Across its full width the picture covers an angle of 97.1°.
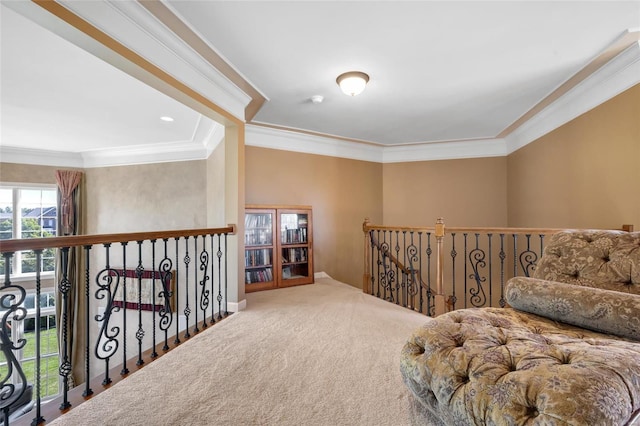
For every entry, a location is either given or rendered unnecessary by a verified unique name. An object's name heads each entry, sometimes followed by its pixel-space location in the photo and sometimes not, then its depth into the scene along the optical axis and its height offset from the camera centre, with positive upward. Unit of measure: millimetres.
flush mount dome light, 2598 +1278
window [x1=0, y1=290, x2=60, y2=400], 5180 -2372
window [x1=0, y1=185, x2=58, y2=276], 5129 +117
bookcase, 3781 -378
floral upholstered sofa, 844 -512
